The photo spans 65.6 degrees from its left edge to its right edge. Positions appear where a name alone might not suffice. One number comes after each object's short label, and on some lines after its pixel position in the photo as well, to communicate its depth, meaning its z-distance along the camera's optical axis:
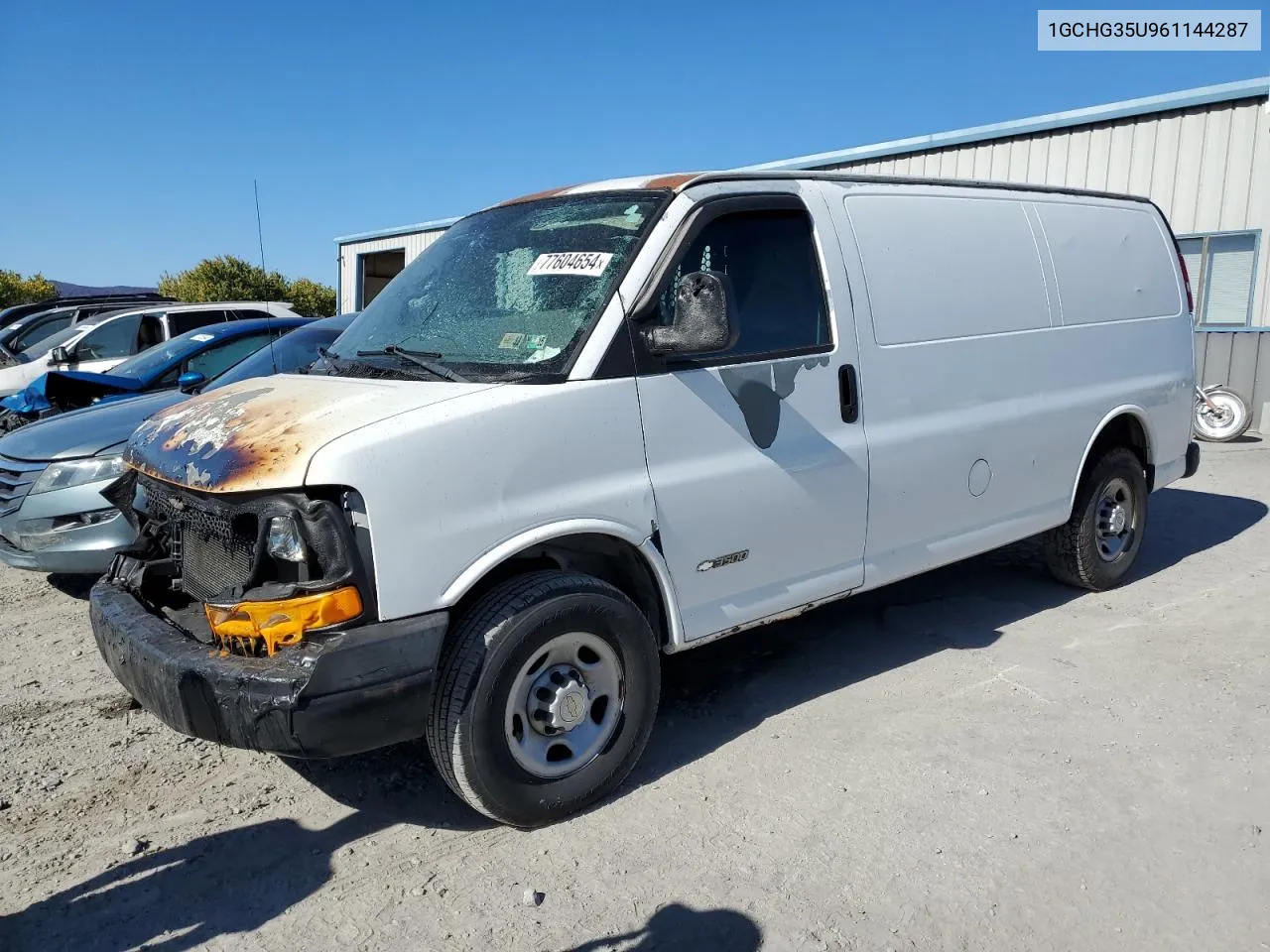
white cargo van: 2.90
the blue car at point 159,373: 7.04
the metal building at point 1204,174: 10.96
